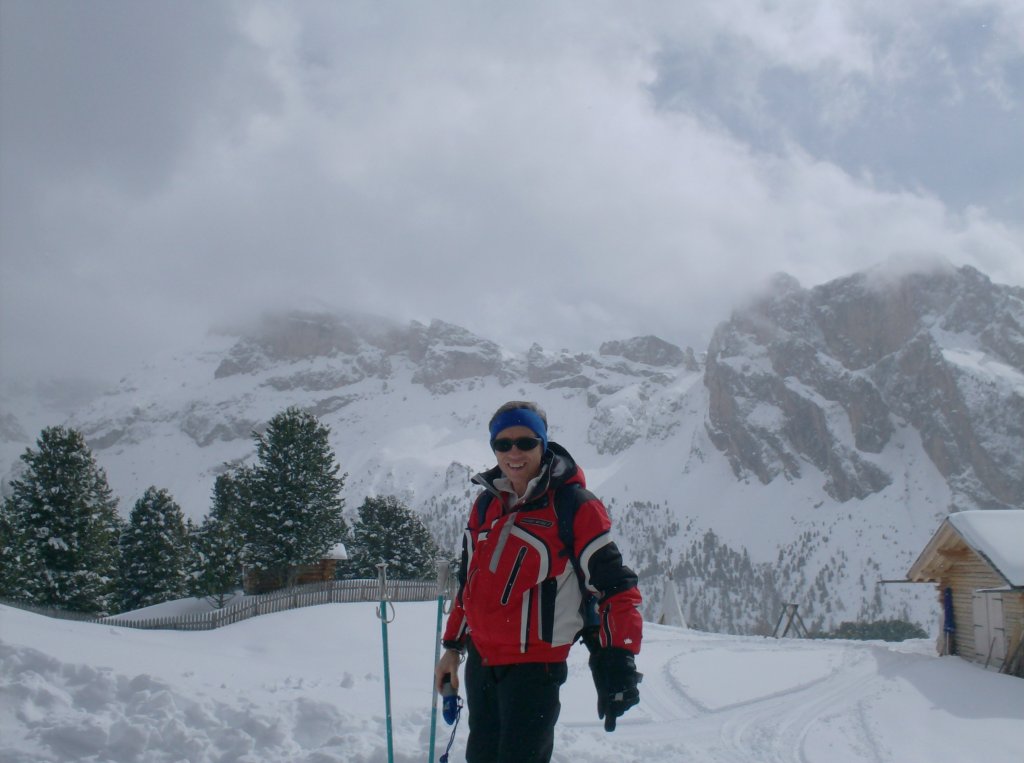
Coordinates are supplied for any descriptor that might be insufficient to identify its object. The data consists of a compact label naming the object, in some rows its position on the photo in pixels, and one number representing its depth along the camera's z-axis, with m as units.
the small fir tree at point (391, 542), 44.09
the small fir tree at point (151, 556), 39.50
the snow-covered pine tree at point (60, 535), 29.65
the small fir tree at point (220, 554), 38.38
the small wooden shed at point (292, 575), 36.06
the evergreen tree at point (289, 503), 34.84
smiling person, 3.74
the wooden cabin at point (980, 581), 17.25
